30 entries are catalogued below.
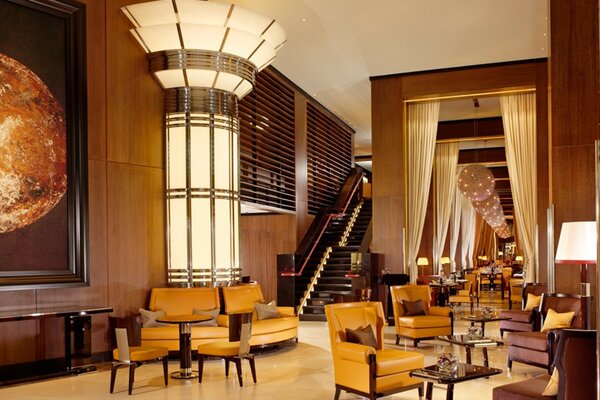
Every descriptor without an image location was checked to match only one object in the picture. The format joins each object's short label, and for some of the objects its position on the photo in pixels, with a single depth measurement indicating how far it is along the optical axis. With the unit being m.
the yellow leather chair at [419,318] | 8.84
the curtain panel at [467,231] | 22.48
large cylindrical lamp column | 8.25
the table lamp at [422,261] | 16.19
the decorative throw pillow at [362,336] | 5.79
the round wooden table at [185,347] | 6.82
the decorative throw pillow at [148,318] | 7.79
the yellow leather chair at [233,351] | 6.44
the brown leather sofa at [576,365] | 3.88
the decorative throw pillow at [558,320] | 7.09
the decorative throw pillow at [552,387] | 4.07
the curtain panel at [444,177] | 16.38
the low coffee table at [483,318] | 8.52
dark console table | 6.91
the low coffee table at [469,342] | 6.41
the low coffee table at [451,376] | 4.74
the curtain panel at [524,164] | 11.86
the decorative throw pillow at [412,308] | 9.15
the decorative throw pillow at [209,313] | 8.09
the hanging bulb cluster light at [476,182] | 12.42
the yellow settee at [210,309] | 7.66
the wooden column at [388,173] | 12.30
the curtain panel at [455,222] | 19.71
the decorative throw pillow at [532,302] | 9.39
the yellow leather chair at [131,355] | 6.13
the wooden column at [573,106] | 7.86
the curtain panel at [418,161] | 12.45
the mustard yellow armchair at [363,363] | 5.36
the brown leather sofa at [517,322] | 9.02
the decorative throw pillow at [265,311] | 8.69
